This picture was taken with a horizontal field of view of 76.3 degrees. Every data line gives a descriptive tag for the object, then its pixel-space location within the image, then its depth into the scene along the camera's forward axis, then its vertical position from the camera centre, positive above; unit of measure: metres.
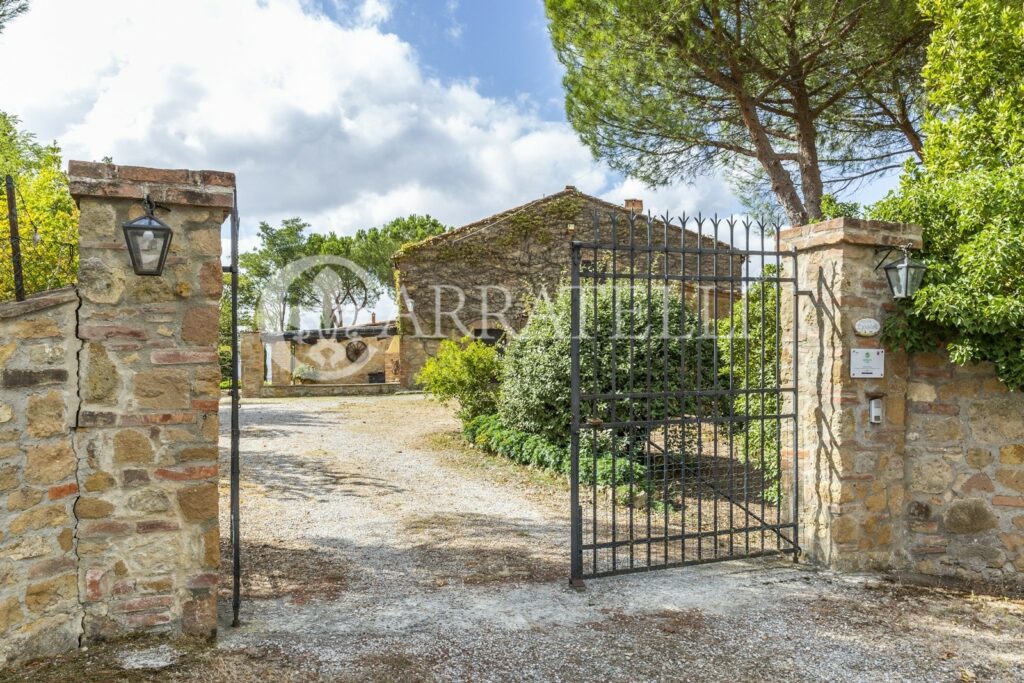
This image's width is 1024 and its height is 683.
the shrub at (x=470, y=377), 10.11 -0.50
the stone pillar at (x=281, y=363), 23.64 -0.67
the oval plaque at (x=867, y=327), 4.30 +0.13
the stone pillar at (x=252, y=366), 18.28 -0.59
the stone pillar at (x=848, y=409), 4.32 -0.42
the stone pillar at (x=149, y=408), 3.10 -0.31
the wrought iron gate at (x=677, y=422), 4.20 -0.70
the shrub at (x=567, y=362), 7.30 -0.18
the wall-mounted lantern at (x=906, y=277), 4.18 +0.45
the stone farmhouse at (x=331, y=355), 23.69 -0.37
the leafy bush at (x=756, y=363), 6.55 -0.19
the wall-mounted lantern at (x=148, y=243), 3.01 +0.47
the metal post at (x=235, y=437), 3.37 -0.49
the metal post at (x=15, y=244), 3.09 +0.48
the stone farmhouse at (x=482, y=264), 18.11 +2.28
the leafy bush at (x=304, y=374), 23.58 -1.05
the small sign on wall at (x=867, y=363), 4.31 -0.11
